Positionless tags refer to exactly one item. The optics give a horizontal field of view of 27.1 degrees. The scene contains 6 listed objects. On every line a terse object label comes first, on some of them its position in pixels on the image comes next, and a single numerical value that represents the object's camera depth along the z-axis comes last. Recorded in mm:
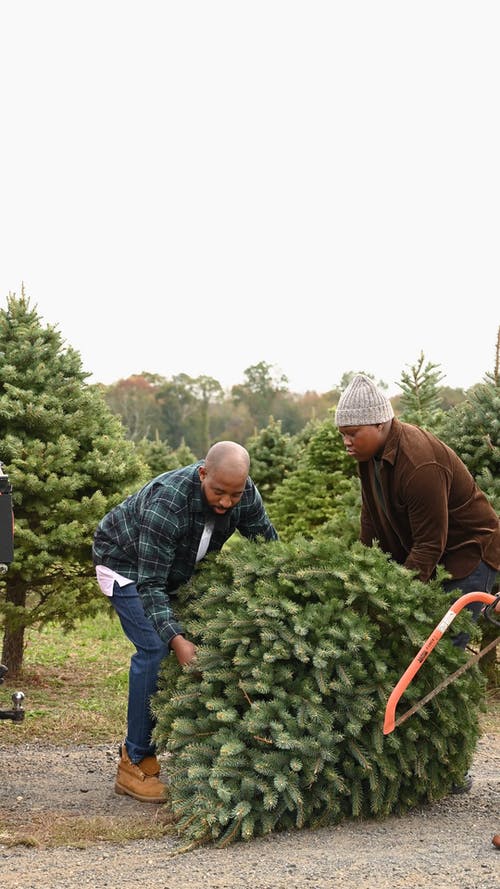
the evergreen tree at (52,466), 8031
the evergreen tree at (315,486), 13961
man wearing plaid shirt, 4812
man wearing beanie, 4719
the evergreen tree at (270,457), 18797
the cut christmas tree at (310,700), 4484
